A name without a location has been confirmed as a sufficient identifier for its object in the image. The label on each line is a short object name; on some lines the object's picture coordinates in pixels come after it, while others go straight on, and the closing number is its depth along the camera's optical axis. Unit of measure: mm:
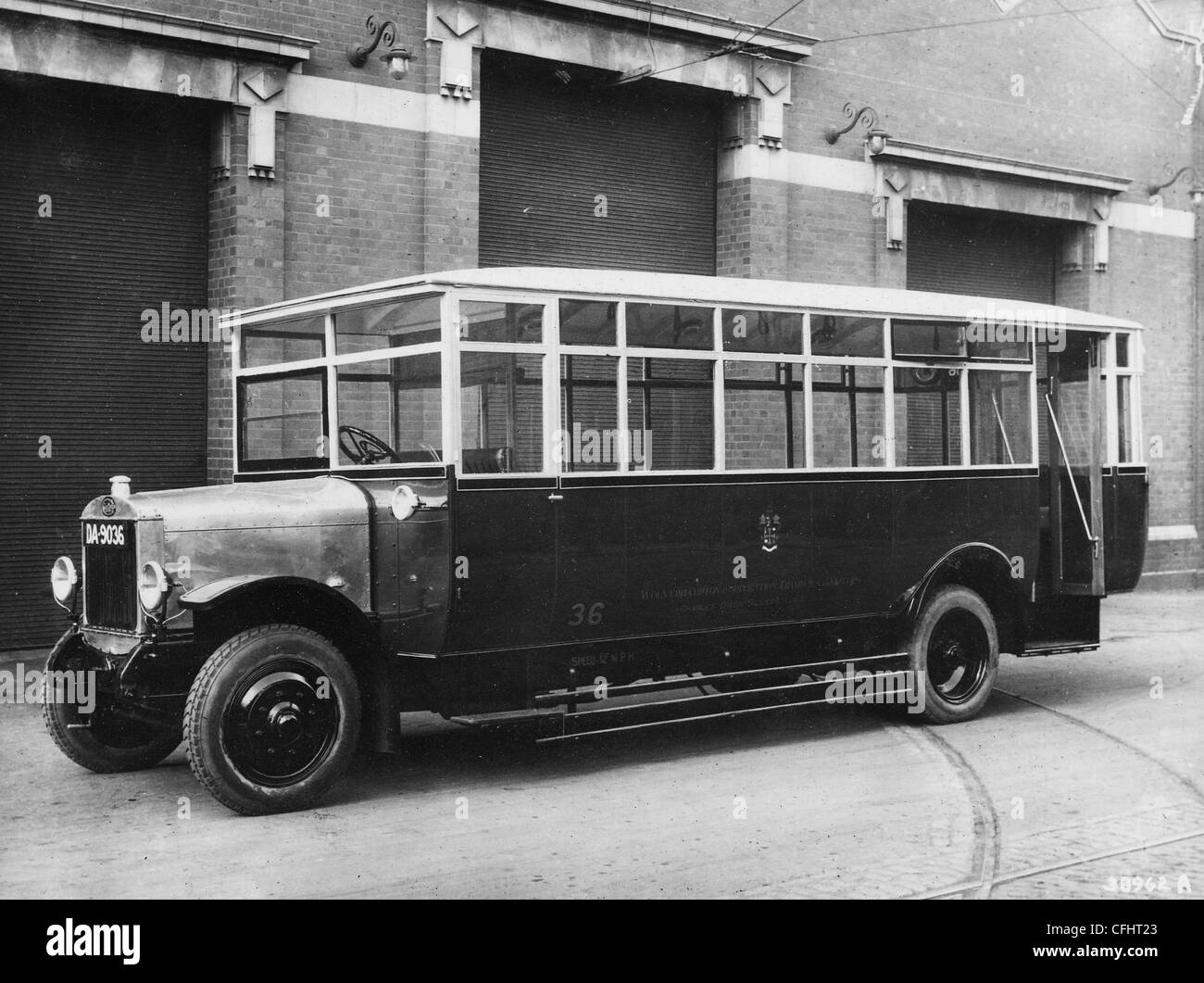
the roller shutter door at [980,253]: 19172
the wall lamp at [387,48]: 13500
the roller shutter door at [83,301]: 12266
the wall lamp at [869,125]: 17656
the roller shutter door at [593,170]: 15016
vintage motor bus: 7941
